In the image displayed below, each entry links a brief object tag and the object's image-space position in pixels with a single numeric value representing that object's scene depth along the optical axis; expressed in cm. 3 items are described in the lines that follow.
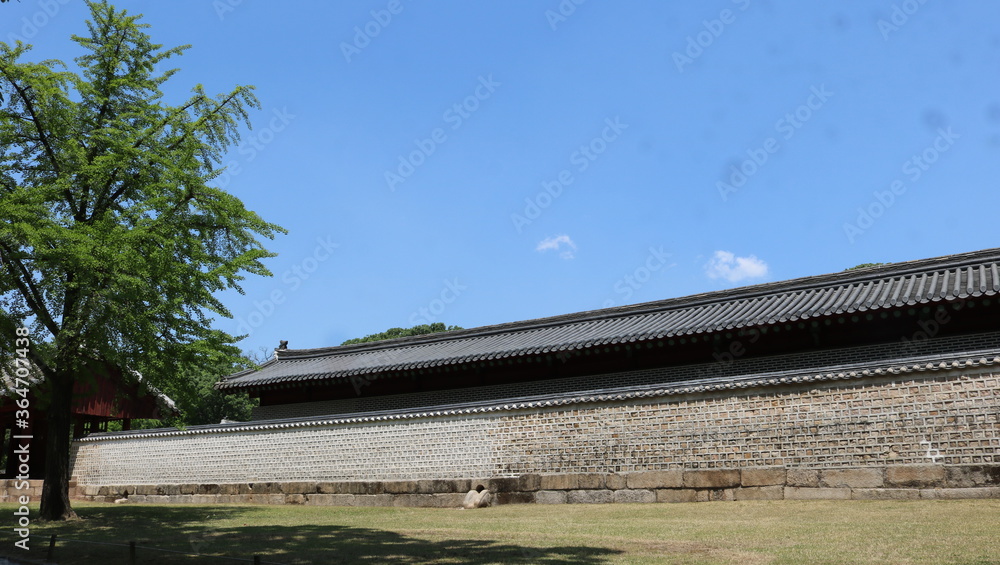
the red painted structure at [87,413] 2389
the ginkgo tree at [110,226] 1254
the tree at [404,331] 5200
